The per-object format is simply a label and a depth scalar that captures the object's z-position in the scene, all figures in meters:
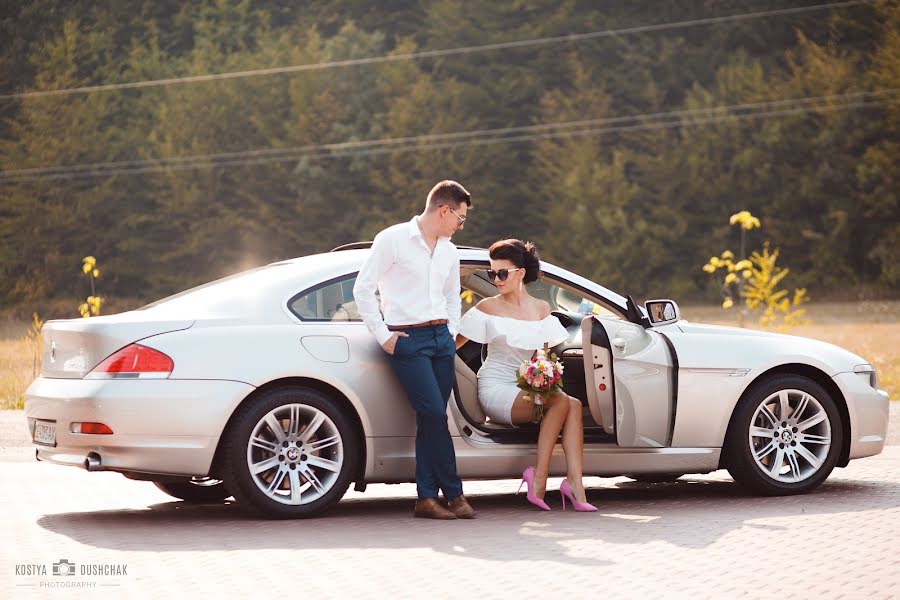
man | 15.67
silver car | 15.16
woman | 16.45
